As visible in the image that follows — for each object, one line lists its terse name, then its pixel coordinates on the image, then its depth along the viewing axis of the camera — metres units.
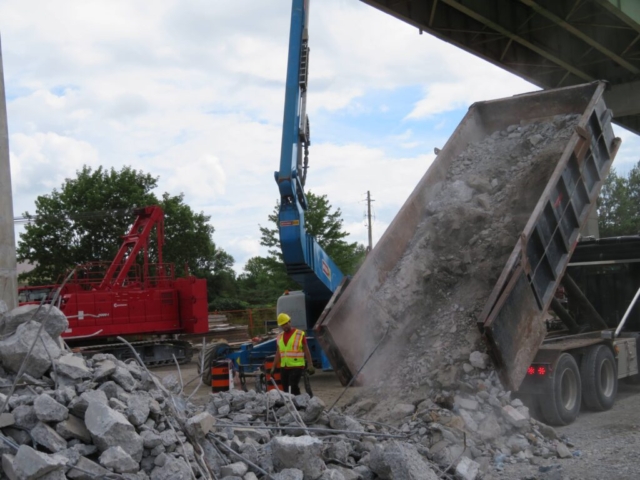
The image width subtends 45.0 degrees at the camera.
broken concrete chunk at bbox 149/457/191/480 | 4.93
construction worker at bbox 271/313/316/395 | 9.11
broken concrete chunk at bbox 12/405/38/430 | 4.97
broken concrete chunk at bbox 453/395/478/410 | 7.75
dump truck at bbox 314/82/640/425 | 8.34
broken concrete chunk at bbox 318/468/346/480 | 5.57
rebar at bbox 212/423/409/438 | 6.27
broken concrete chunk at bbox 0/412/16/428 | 4.95
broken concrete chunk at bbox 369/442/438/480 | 5.62
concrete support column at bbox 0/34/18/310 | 7.71
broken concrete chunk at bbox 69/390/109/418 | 5.08
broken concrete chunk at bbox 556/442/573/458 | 7.44
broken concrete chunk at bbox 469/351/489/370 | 8.07
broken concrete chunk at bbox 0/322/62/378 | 5.57
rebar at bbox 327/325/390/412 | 8.82
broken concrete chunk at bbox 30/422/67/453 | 4.80
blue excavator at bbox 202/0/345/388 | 11.26
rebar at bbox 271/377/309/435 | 6.59
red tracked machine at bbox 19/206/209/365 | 17.02
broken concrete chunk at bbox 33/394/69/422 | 4.93
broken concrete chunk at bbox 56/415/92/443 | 4.93
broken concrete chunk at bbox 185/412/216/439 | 5.51
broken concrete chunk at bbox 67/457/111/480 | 4.67
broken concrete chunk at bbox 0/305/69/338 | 6.07
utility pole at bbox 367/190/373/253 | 49.47
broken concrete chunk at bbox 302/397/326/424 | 6.86
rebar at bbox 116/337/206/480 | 5.28
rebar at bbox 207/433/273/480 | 5.49
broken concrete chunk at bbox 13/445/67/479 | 4.45
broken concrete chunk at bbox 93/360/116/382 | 5.60
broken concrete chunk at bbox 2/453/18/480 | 4.50
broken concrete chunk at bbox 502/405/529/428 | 7.70
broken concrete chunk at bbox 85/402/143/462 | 4.89
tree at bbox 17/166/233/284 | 32.44
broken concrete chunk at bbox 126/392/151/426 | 5.18
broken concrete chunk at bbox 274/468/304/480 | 5.42
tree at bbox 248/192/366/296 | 33.59
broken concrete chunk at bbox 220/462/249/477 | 5.40
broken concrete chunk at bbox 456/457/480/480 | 6.36
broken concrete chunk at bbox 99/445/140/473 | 4.79
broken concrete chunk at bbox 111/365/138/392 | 5.68
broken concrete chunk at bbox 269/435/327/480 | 5.55
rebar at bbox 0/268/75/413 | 4.69
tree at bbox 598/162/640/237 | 53.38
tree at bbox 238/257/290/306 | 34.66
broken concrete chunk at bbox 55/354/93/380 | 5.59
